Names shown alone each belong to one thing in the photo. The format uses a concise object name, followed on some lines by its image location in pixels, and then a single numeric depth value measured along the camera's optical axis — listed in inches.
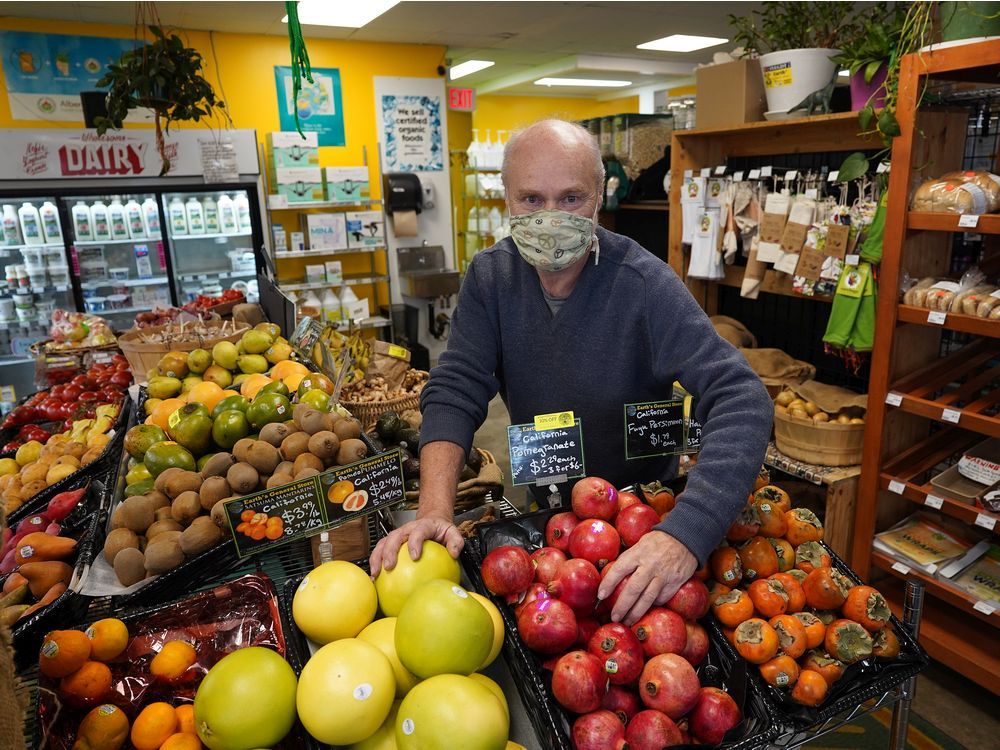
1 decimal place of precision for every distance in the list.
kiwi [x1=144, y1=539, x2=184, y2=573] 57.9
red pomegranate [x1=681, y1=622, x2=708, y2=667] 44.7
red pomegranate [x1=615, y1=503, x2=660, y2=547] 50.5
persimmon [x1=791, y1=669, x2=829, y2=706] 42.4
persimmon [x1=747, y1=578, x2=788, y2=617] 47.1
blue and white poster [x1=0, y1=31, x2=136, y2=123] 218.2
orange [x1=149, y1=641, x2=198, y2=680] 45.6
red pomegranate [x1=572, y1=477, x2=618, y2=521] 52.7
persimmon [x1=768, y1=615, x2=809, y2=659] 44.8
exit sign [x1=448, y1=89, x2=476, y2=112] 291.1
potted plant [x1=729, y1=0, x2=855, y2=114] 133.0
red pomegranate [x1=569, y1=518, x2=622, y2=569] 48.8
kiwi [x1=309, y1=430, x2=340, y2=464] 68.4
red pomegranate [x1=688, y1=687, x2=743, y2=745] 40.8
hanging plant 142.5
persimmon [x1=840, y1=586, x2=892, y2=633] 46.2
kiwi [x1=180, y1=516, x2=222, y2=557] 59.0
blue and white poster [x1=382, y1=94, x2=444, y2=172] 276.5
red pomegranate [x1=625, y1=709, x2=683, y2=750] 38.9
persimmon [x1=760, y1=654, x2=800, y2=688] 42.6
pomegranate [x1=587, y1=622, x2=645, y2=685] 42.1
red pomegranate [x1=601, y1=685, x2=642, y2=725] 41.8
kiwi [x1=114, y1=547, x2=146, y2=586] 58.4
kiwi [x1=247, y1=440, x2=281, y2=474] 68.1
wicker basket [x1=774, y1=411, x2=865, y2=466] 126.3
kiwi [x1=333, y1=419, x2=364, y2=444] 72.8
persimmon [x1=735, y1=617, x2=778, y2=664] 43.7
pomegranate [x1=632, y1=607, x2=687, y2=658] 43.2
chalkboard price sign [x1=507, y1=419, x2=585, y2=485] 58.1
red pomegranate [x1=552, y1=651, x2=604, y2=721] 40.1
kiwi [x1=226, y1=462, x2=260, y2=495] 65.4
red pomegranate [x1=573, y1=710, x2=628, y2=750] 38.9
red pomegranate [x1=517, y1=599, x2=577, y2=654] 43.4
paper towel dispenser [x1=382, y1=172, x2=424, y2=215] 271.0
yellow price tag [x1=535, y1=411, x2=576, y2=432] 58.2
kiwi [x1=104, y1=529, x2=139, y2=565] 60.6
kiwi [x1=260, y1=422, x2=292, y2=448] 71.7
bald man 54.1
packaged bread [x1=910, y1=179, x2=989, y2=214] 100.8
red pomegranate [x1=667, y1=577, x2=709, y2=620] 45.5
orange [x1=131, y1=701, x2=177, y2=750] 41.8
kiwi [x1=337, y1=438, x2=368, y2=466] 68.4
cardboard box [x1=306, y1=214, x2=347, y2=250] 254.5
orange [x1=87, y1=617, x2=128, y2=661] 45.8
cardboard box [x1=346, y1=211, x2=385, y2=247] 263.9
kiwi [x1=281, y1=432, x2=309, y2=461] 68.7
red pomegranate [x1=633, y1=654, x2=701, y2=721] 40.6
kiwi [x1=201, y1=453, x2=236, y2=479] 69.0
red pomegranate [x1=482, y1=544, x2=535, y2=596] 47.2
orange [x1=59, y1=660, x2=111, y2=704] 43.8
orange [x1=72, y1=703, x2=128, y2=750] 41.0
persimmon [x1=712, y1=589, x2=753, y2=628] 46.6
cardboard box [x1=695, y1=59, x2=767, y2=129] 143.6
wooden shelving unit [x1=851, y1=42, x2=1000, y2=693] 104.3
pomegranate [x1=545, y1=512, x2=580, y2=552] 52.7
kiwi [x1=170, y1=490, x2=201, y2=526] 63.9
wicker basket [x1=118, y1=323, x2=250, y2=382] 116.4
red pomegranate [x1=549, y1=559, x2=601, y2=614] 45.9
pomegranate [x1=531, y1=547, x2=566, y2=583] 48.8
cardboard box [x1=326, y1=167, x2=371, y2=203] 250.2
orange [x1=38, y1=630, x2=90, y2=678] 43.6
